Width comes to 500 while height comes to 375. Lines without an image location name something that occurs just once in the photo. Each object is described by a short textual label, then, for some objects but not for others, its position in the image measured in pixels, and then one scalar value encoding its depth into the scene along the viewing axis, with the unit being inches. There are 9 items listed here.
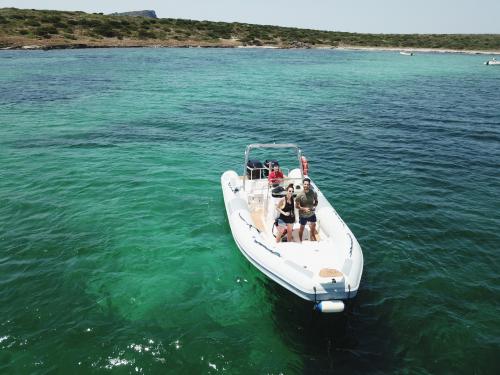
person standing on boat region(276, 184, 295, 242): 420.2
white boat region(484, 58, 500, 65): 2600.9
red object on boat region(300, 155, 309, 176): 557.8
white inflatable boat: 331.6
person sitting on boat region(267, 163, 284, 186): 505.7
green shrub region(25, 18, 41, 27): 3025.1
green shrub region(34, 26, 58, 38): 2866.6
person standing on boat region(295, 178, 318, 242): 414.0
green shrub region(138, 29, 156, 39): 3376.0
